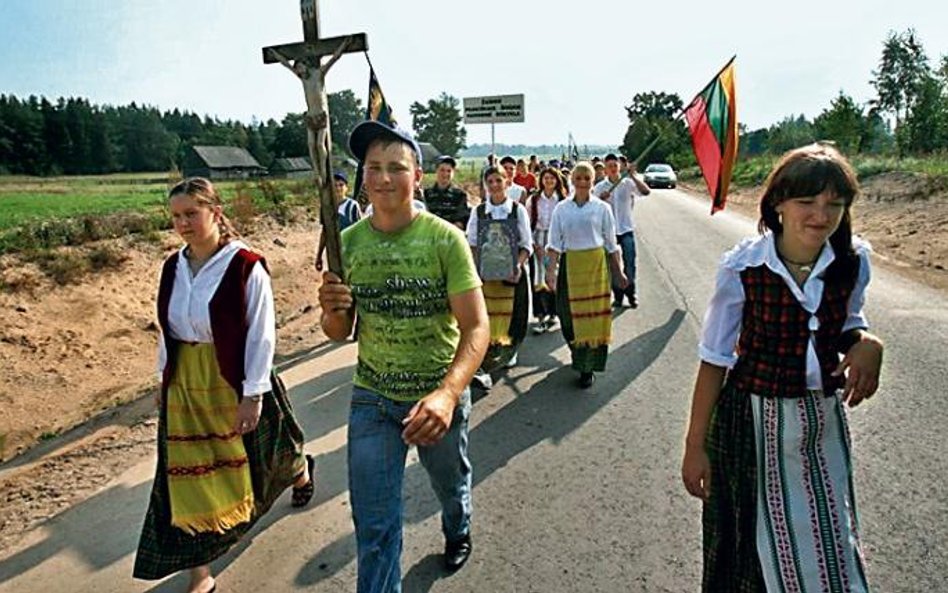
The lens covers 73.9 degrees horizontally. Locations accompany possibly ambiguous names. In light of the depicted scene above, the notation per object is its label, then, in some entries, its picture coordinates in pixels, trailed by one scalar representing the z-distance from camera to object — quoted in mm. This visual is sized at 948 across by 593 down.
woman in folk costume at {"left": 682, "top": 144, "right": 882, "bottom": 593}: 1832
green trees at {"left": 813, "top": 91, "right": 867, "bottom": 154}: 36906
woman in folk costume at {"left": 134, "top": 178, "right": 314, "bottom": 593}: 2588
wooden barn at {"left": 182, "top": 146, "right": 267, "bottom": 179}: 62575
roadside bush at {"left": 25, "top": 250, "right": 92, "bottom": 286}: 8344
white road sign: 12359
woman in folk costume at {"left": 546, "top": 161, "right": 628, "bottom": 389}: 5254
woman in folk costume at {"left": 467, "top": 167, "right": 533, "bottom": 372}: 5312
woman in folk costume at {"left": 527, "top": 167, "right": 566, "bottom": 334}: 7312
